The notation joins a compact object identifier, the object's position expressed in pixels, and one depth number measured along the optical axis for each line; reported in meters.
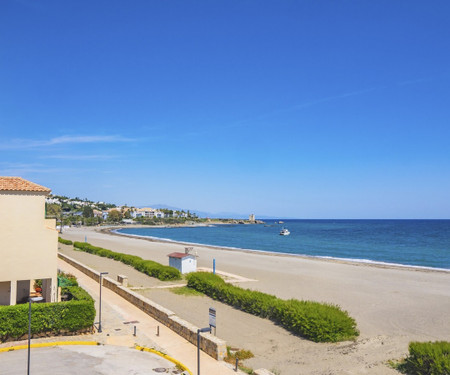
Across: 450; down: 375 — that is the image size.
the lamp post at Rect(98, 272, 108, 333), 13.98
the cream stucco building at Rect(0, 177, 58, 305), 14.84
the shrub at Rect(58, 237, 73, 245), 59.31
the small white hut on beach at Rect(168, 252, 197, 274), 30.53
